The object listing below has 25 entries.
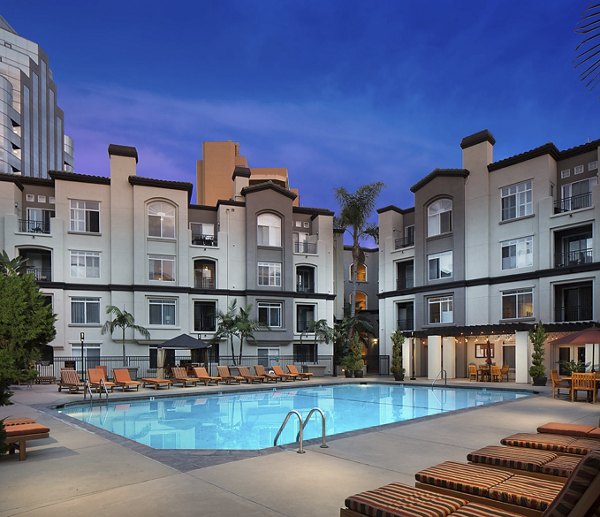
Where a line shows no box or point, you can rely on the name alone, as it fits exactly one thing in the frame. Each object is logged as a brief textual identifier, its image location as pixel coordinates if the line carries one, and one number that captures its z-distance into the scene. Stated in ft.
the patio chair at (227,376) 85.36
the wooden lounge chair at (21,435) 26.44
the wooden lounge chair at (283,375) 90.93
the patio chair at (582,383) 55.11
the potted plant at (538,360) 78.43
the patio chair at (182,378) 79.51
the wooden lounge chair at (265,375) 89.30
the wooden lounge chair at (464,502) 9.79
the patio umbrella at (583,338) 58.05
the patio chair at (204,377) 81.76
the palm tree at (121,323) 96.58
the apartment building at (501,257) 87.86
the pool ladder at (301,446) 28.32
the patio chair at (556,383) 59.06
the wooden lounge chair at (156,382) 75.41
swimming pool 42.78
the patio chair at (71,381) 68.85
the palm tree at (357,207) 118.32
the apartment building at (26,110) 182.50
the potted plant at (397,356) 95.91
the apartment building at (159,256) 99.96
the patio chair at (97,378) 69.51
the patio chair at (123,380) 70.54
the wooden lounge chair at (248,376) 87.20
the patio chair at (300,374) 94.22
